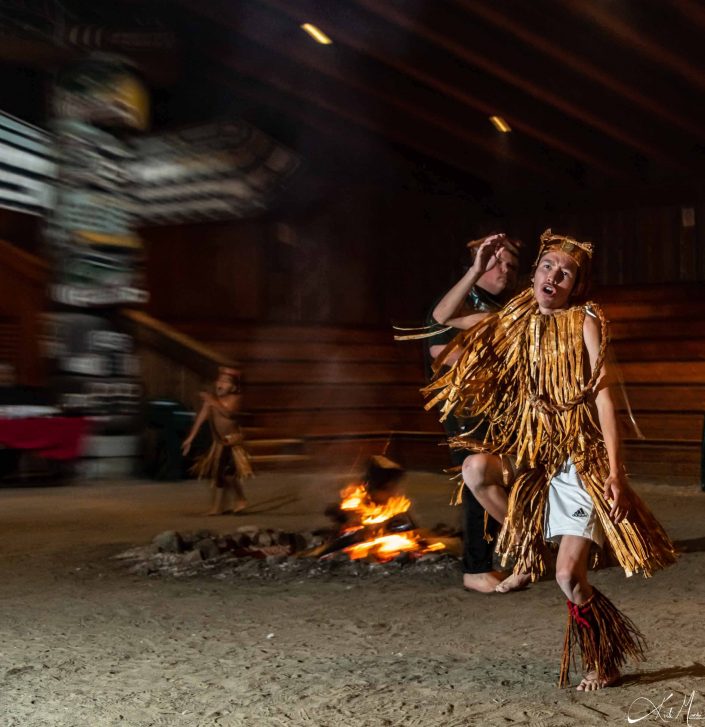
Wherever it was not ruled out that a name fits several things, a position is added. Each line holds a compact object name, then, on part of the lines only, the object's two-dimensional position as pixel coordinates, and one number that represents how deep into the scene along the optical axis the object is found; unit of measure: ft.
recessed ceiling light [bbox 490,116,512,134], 47.91
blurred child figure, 33.24
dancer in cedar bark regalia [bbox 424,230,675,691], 13.80
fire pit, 22.50
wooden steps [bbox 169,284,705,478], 46.47
